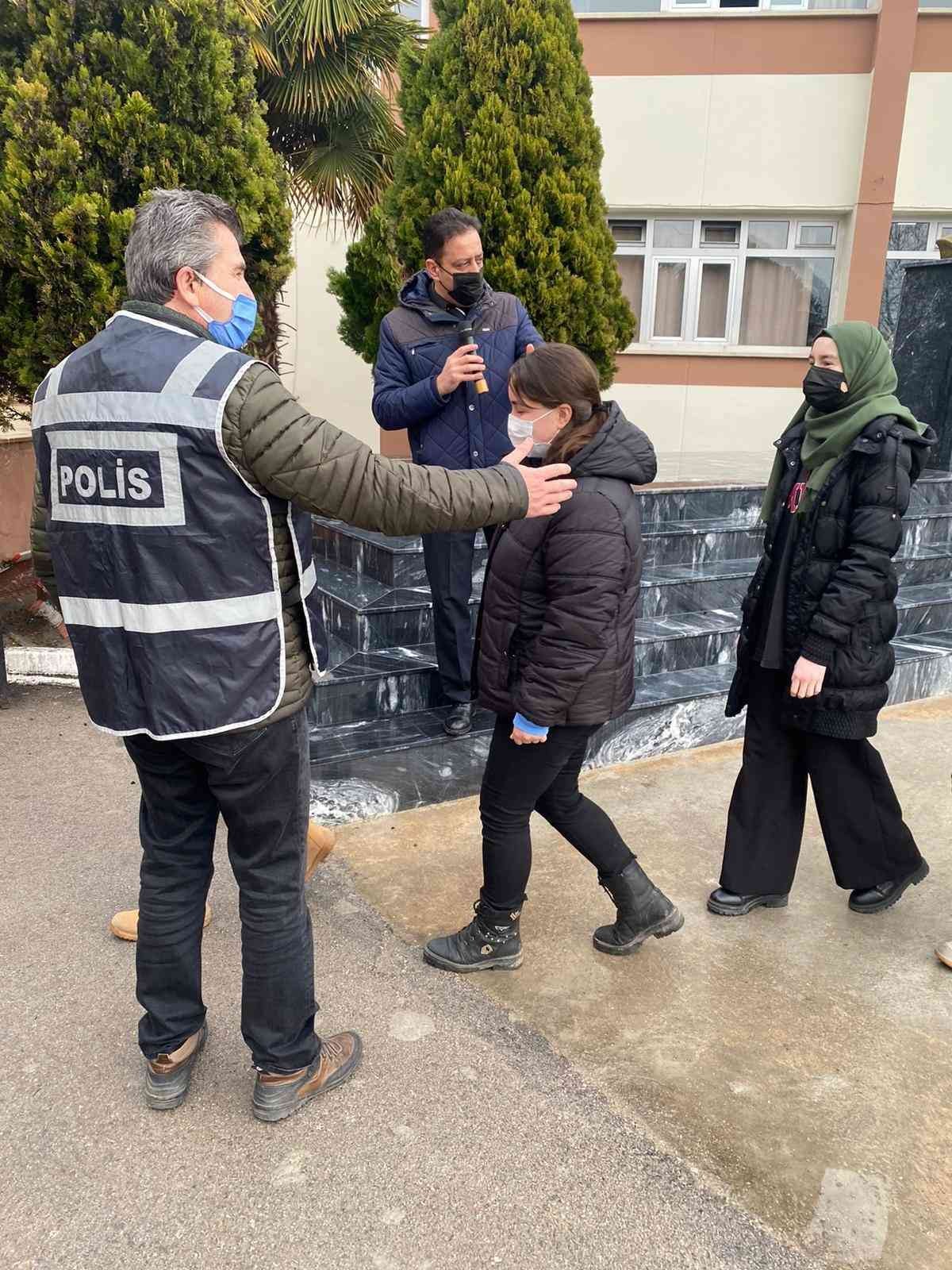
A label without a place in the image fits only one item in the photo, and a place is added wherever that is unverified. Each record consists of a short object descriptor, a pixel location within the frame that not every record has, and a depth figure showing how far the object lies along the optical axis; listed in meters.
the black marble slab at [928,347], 7.47
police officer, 1.84
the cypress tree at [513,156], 5.48
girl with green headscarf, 2.80
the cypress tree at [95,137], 4.39
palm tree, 6.06
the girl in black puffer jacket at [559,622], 2.46
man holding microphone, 3.74
